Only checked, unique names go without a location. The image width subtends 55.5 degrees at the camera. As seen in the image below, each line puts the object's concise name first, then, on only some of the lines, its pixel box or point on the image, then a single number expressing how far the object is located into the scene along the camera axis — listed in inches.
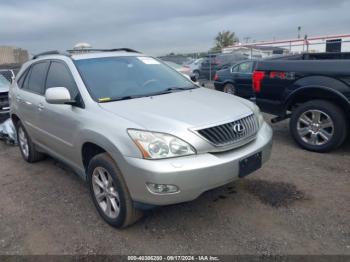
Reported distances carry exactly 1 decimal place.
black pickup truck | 189.3
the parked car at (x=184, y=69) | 585.0
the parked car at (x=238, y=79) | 409.4
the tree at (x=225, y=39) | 2228.1
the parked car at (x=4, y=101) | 300.7
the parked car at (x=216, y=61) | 750.7
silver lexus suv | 107.6
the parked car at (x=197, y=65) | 857.4
